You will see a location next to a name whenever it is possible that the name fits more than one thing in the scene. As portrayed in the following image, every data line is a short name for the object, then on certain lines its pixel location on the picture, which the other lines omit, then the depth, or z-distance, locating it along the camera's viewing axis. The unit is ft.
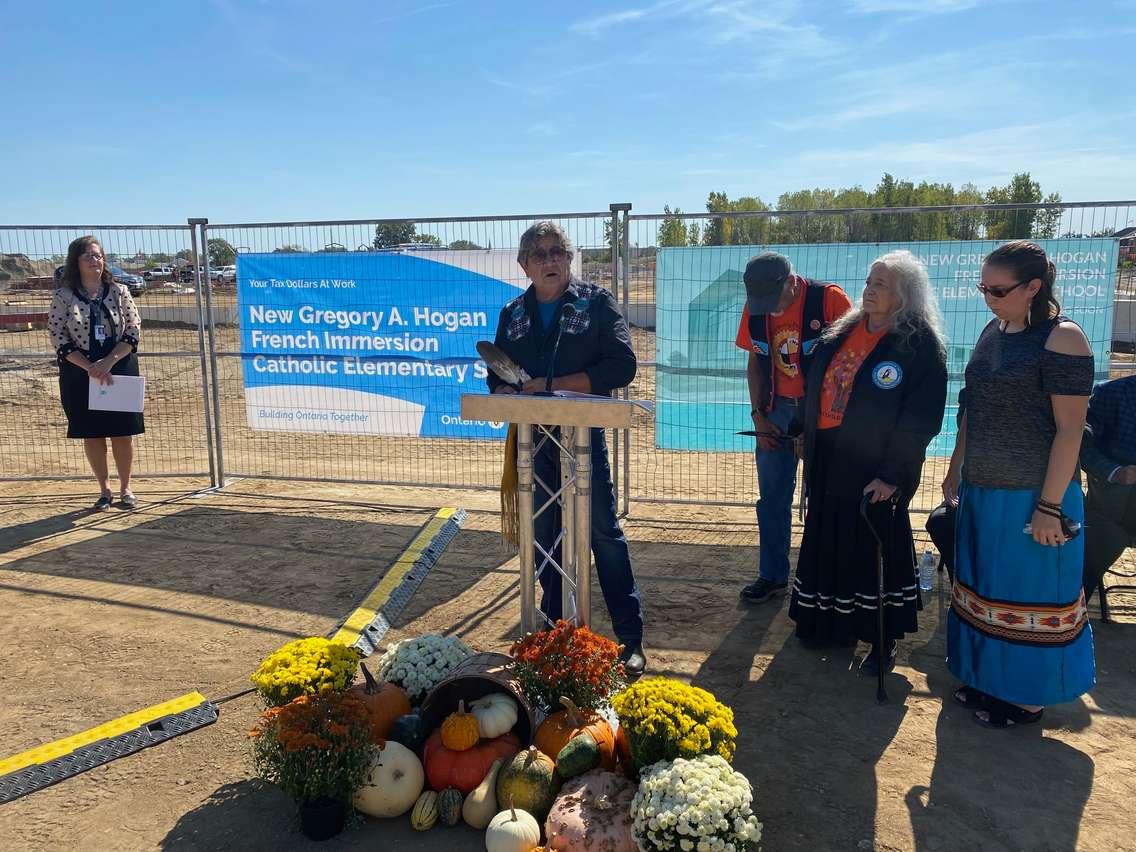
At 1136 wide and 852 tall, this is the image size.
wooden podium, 10.41
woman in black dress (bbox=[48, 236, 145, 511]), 22.12
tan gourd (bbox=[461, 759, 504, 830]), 9.98
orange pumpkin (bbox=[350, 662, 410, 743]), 10.94
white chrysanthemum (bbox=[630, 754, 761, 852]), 8.45
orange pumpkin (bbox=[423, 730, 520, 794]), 10.28
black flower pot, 9.91
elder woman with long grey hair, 12.84
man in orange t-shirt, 15.44
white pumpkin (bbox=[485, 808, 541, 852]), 9.29
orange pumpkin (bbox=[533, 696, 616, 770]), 10.27
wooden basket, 10.93
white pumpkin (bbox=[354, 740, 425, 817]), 10.18
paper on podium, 10.45
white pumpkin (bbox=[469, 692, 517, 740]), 10.55
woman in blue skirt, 11.13
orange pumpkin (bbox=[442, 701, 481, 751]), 10.32
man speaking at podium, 12.88
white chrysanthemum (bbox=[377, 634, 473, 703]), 11.73
